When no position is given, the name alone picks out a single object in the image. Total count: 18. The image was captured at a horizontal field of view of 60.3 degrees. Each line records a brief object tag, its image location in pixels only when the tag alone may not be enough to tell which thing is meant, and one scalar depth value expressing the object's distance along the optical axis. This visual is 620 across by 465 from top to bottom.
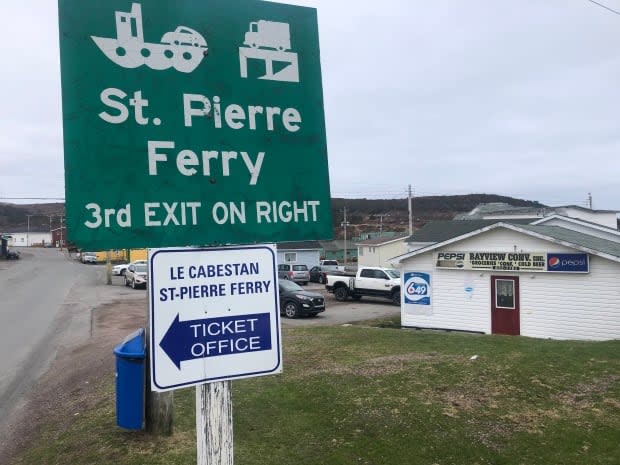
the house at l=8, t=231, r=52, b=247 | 119.94
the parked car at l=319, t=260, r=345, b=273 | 52.68
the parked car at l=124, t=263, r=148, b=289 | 33.28
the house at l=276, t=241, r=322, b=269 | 54.66
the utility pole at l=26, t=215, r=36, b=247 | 120.03
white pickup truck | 27.78
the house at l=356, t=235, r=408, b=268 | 57.90
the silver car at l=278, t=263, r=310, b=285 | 40.47
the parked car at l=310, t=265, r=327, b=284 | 44.56
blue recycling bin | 6.29
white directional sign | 2.14
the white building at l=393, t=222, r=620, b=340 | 16.53
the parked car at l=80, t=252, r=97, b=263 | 63.28
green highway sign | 2.14
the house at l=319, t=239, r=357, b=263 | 78.69
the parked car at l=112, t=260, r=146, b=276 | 45.44
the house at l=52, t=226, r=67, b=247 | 114.56
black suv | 21.53
